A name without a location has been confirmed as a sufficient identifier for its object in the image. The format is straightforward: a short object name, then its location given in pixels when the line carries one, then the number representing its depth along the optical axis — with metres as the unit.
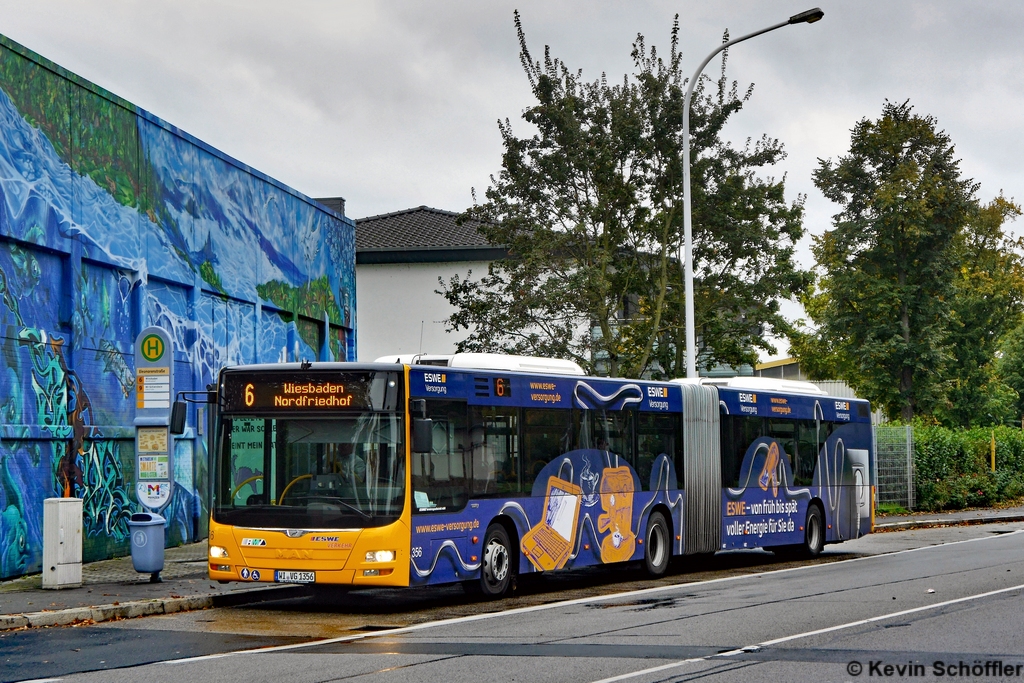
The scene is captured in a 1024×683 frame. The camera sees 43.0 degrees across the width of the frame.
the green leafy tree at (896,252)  43.69
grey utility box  15.50
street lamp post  24.38
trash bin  16.09
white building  43.78
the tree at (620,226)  27.56
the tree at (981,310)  49.38
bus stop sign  16.88
